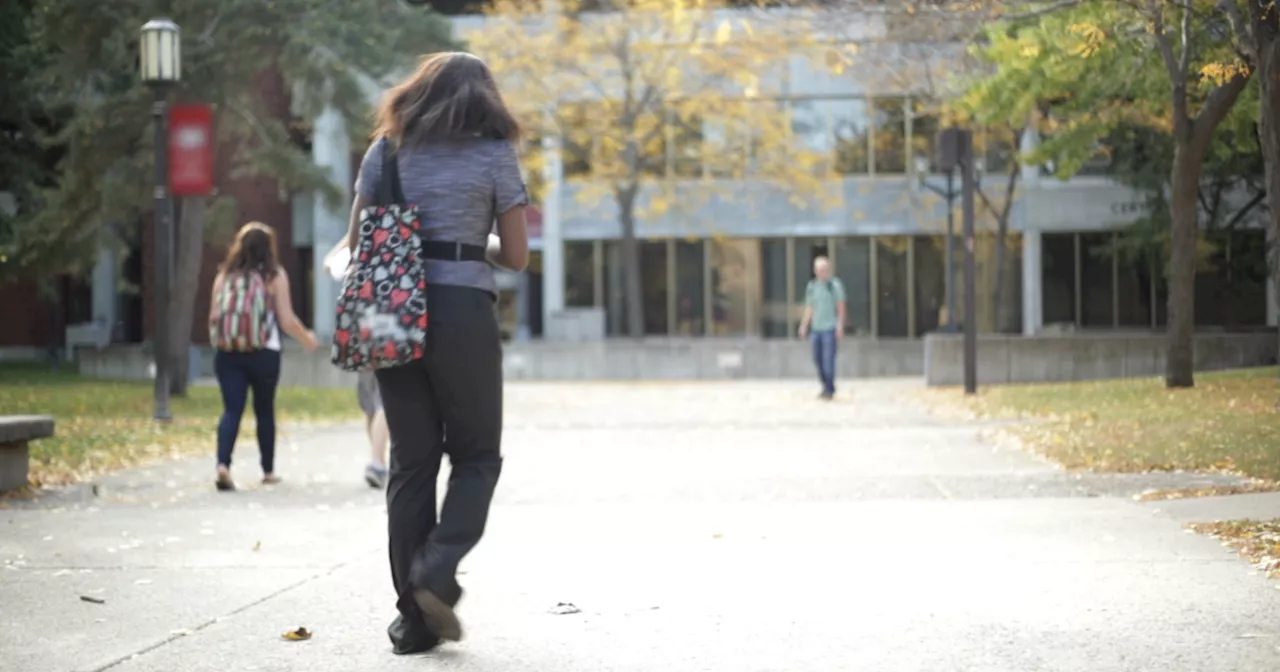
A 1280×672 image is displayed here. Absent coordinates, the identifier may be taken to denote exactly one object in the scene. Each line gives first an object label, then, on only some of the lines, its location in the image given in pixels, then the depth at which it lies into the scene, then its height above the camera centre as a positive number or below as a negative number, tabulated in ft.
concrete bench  39.01 -3.04
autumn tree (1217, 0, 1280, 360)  32.73 +3.63
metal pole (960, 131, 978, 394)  78.54 +1.01
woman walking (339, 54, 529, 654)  20.40 +0.10
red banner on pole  87.40 +7.17
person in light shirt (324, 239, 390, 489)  41.06 -2.89
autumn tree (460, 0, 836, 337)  120.23 +13.82
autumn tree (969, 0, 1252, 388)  55.31 +7.36
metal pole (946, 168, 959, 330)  104.65 +1.43
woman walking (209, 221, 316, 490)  40.98 -0.60
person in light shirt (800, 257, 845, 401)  79.20 -1.12
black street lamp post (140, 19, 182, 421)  66.69 +5.93
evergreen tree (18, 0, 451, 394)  87.35 +10.30
